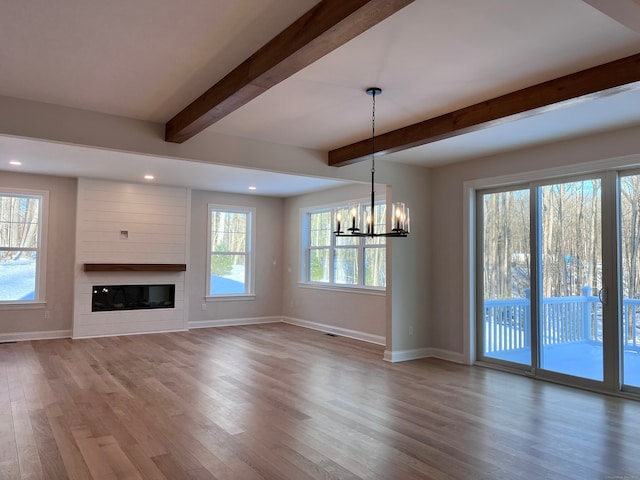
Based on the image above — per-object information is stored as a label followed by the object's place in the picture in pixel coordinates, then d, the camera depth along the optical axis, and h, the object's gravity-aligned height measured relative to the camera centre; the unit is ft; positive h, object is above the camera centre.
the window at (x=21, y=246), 23.61 +0.40
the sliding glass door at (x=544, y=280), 15.53 -0.75
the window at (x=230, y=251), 28.99 +0.31
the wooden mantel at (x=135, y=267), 24.36 -0.65
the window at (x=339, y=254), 24.22 +0.19
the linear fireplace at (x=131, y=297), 24.93 -2.34
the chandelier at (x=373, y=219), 12.72 +1.10
